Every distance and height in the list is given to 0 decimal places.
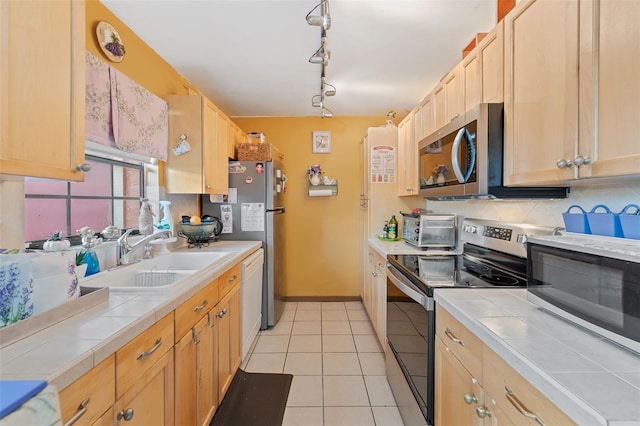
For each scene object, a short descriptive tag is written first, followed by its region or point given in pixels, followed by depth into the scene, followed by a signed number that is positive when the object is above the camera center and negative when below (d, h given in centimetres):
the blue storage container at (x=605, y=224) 96 -4
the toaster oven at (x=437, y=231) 228 -17
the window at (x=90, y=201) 138 +5
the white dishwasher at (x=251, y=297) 228 -79
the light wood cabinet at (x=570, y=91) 81 +42
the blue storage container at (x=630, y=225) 90 -4
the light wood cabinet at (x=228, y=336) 173 -86
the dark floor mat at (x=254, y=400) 172 -128
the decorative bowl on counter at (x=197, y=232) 238 -20
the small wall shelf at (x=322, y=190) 356 +25
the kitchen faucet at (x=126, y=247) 169 -23
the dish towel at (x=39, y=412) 52 -39
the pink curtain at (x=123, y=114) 151 +59
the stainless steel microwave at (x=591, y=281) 71 -21
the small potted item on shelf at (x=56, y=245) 106 -14
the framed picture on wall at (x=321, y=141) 370 +90
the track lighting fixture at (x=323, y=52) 146 +106
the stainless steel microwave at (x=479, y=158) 136 +28
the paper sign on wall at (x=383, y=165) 305 +49
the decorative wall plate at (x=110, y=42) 163 +101
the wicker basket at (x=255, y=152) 292 +60
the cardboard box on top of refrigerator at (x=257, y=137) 324 +84
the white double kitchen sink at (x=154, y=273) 134 -37
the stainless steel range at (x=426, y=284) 134 -38
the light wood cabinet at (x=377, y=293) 232 -77
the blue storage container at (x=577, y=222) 107 -4
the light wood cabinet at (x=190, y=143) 225 +53
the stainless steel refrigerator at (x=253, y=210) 287 +0
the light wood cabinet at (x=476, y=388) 69 -54
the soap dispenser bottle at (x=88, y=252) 141 -22
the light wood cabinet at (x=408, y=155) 252 +54
